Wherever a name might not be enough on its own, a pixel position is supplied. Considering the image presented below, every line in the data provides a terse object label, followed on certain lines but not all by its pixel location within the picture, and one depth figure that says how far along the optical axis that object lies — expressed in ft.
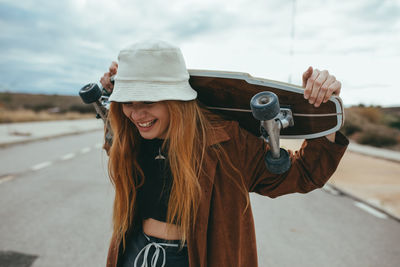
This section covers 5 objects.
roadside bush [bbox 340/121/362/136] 71.94
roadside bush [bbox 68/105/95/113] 168.86
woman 4.56
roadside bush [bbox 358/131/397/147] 55.88
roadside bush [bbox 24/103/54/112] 159.74
